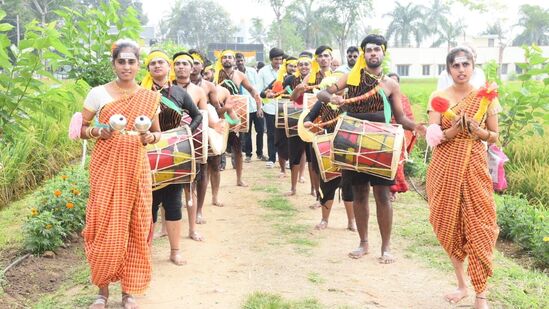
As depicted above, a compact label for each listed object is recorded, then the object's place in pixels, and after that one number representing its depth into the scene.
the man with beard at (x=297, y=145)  9.16
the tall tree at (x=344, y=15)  58.28
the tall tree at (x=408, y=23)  68.75
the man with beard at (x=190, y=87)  6.62
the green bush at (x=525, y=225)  6.42
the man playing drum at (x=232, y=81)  9.85
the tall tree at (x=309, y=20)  61.25
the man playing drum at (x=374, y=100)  5.88
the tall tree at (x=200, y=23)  87.94
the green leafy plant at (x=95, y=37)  7.69
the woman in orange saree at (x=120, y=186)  4.64
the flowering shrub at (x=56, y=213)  6.23
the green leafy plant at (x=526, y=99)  8.87
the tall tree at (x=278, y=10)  58.72
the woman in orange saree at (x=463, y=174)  4.81
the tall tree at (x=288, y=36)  63.86
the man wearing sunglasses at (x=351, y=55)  8.85
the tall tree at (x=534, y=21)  62.69
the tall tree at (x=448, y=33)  68.19
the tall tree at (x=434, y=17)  69.81
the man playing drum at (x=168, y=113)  5.77
